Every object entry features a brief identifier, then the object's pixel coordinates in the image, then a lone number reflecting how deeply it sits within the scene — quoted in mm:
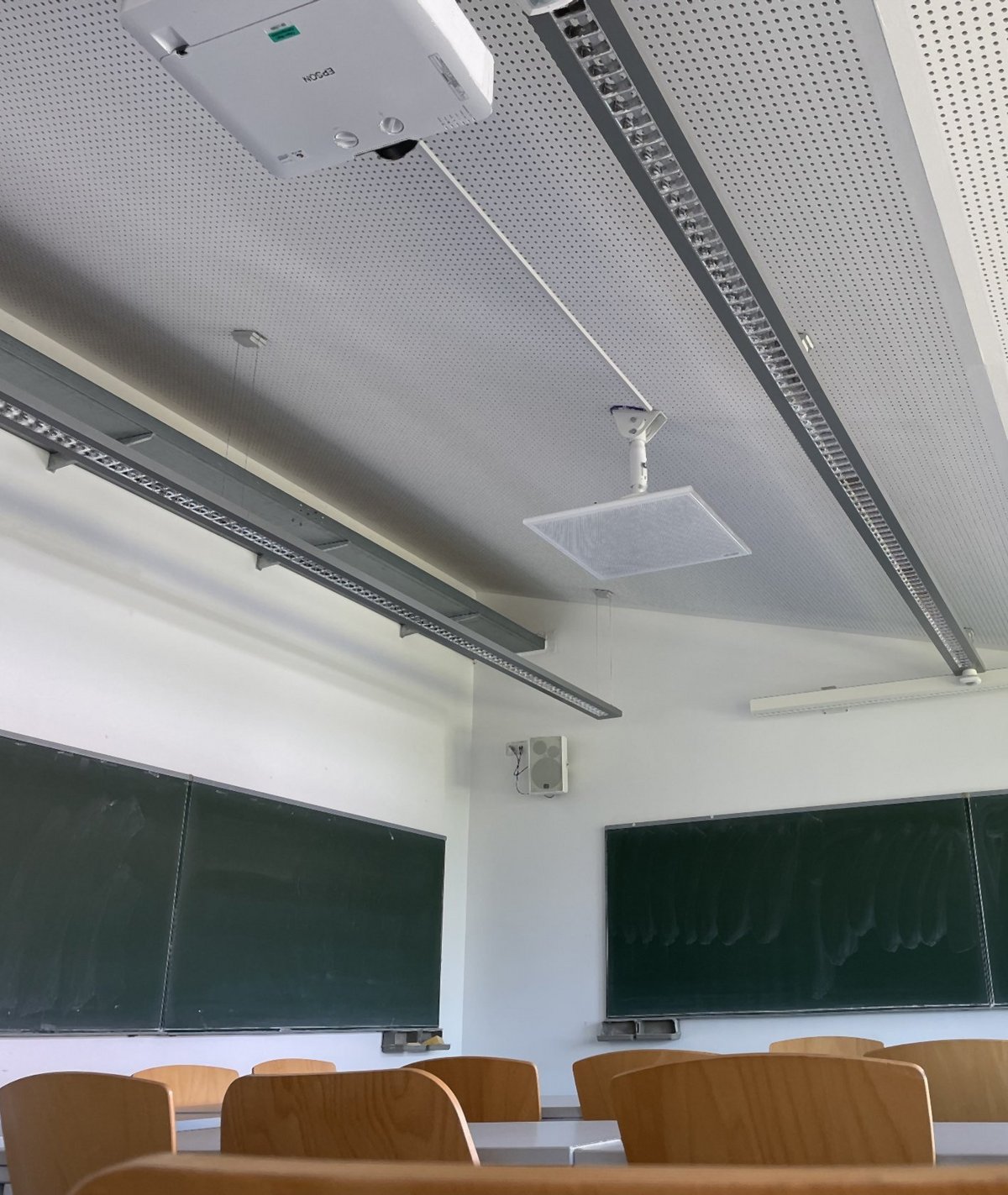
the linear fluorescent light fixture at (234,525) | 3550
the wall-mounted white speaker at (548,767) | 6766
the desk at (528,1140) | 1732
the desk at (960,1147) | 1510
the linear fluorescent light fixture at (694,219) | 2160
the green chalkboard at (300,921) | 4930
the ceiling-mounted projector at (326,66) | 1723
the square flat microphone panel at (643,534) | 3611
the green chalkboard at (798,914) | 5492
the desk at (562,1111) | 3285
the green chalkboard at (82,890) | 4090
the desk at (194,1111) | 2977
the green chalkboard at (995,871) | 5293
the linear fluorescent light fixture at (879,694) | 5648
